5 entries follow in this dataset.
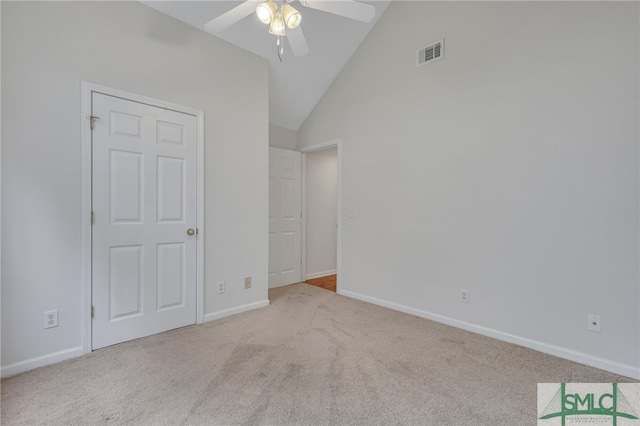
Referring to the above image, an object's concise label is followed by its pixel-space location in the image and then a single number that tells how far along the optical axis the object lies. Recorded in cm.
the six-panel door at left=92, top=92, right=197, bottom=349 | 227
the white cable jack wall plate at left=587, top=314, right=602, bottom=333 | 206
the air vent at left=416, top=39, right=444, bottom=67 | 286
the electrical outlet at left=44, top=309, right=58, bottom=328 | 205
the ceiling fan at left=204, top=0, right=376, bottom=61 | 174
